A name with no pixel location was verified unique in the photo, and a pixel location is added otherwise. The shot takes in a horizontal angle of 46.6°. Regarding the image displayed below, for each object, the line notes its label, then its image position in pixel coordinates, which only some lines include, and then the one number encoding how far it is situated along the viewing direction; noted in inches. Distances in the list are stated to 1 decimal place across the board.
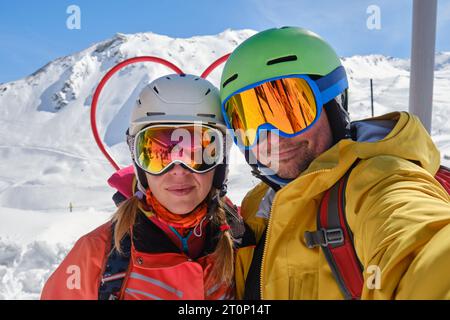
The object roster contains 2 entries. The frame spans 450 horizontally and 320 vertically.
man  20.0
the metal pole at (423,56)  43.0
